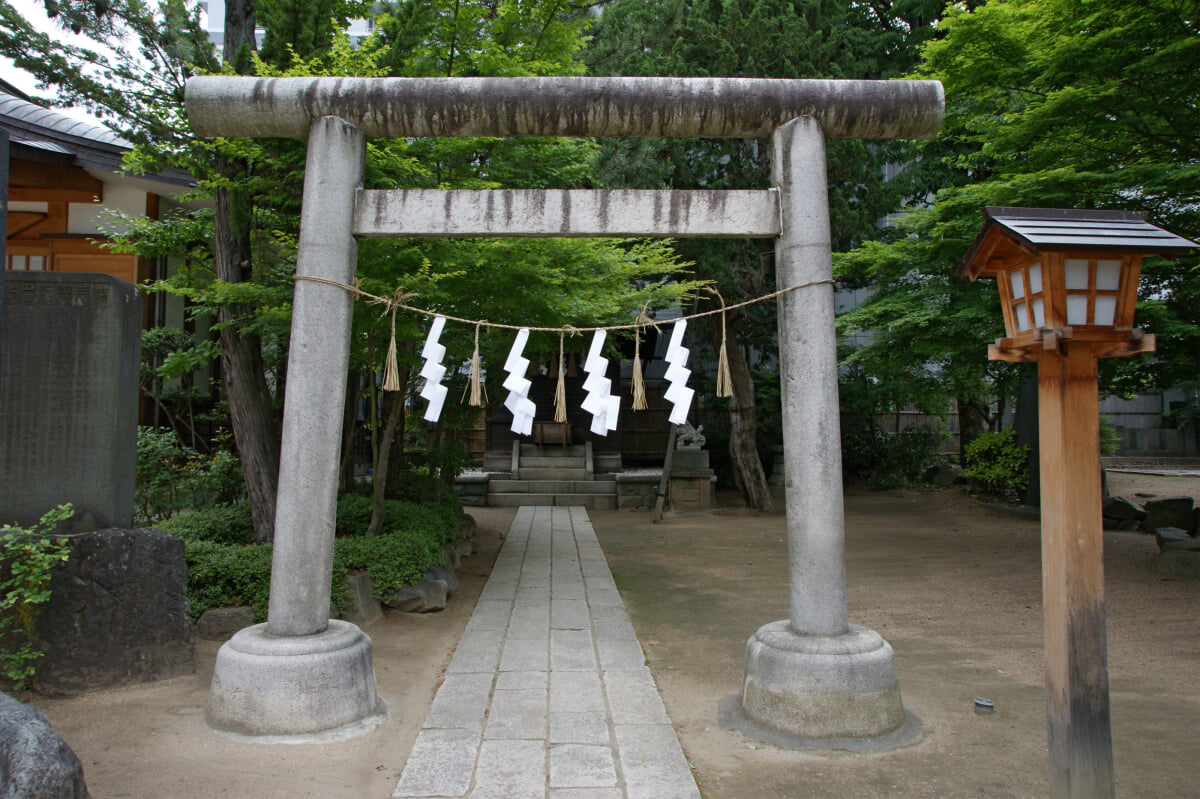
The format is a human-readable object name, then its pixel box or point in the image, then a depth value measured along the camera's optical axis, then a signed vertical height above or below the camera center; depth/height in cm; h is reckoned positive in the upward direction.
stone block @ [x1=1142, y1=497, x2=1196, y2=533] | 1086 -122
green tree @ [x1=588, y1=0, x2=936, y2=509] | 1229 +638
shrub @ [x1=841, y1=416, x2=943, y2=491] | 1734 -52
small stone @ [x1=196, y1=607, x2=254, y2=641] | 591 -155
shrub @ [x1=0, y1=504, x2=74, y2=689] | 424 -91
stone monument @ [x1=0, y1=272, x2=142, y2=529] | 483 +24
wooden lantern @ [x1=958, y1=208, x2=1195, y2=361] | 322 +71
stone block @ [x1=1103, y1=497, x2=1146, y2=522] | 1147 -122
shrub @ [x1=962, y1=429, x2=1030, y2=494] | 1362 -56
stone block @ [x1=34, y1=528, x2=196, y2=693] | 472 -122
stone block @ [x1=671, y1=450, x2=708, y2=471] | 1533 -57
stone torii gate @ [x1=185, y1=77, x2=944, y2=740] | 433 +131
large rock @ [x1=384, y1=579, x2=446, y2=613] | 693 -160
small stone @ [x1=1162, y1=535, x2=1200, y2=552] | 831 -131
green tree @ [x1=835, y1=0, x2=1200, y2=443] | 665 +294
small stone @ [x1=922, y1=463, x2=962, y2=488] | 1673 -98
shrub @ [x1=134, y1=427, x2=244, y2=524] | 844 -56
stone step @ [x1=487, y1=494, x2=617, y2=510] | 1513 -142
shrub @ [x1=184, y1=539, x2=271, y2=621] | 599 -123
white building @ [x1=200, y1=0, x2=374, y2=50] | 2852 +1685
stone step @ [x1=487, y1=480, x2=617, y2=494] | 1551 -115
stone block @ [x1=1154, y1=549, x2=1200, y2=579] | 799 -147
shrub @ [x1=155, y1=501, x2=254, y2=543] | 735 -96
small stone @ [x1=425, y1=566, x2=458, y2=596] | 732 -148
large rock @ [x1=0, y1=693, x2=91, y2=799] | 263 -122
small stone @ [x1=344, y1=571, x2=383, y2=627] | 652 -155
